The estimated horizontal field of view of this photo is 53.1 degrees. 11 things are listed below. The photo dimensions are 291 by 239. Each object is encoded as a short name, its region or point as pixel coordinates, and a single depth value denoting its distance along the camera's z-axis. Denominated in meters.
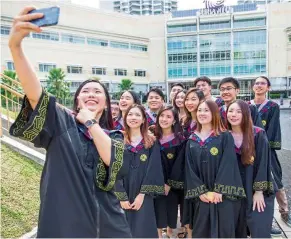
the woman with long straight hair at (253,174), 2.99
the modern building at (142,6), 80.69
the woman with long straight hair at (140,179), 3.09
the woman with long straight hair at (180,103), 4.00
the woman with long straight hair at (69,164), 1.50
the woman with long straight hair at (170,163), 3.49
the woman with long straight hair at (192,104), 3.53
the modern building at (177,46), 40.56
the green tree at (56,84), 29.72
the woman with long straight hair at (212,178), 2.89
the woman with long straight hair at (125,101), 3.81
